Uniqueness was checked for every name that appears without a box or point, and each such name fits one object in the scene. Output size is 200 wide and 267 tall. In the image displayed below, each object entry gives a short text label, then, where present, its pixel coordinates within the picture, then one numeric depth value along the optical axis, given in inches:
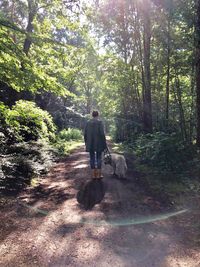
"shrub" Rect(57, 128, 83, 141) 955.6
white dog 327.6
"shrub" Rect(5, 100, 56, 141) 250.8
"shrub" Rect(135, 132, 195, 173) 351.3
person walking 309.3
